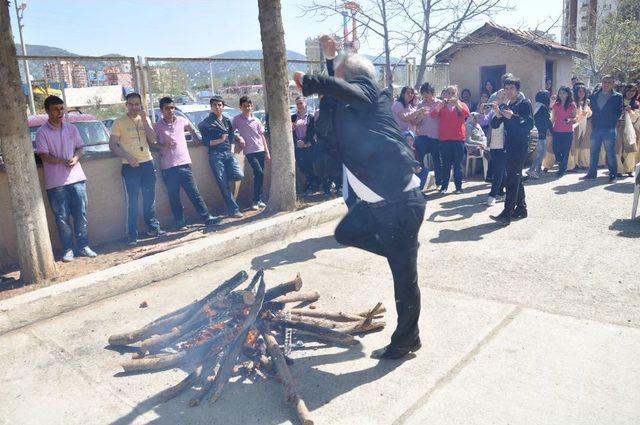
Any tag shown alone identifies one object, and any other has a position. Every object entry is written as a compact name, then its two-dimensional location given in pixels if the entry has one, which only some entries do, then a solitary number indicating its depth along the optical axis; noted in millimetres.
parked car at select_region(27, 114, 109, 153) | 8406
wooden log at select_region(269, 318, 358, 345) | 3930
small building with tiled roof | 15181
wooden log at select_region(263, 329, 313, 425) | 2984
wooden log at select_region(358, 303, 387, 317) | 4293
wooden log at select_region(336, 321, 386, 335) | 4086
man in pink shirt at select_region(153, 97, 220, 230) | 7250
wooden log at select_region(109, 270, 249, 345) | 4051
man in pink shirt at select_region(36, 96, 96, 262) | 6027
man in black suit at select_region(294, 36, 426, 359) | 3463
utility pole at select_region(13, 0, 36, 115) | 6873
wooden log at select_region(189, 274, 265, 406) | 3328
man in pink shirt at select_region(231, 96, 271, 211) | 8398
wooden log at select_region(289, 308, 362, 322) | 4195
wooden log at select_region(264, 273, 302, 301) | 4445
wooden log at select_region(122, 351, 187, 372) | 3672
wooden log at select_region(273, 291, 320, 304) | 4524
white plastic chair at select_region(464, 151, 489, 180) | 10625
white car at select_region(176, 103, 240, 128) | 11312
